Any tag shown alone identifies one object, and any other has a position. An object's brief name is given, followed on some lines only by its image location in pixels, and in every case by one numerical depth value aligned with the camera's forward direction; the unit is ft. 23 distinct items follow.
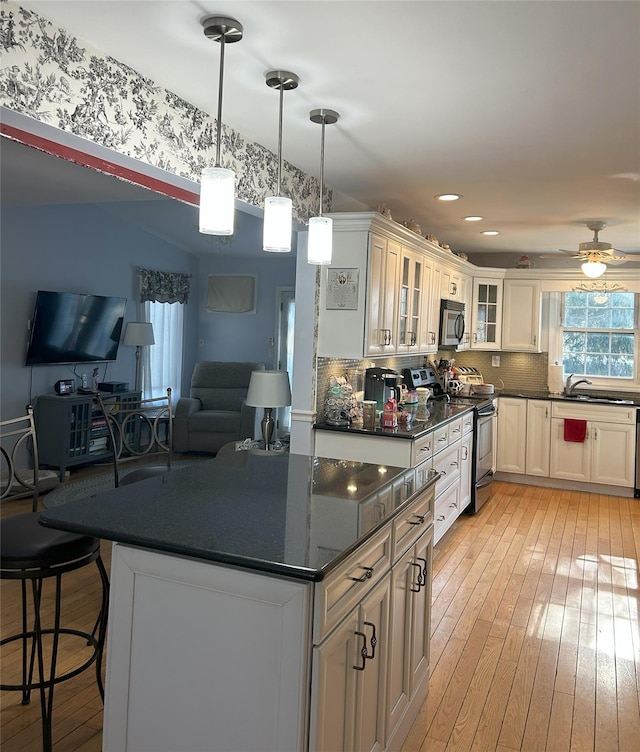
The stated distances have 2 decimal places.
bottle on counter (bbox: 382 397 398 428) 13.37
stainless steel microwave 18.03
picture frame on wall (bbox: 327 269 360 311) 13.05
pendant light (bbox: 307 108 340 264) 8.33
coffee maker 15.21
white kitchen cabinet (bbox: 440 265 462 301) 18.25
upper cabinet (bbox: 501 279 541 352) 22.00
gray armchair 11.27
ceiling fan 16.94
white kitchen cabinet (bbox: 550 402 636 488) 19.92
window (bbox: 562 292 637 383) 21.97
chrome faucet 22.00
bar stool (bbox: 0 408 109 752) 6.63
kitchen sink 20.16
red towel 20.30
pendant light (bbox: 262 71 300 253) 7.36
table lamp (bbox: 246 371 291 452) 12.35
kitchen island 5.27
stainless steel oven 17.65
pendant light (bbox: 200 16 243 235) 6.29
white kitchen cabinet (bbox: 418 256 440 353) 16.47
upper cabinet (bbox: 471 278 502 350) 21.93
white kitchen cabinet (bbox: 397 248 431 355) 14.92
